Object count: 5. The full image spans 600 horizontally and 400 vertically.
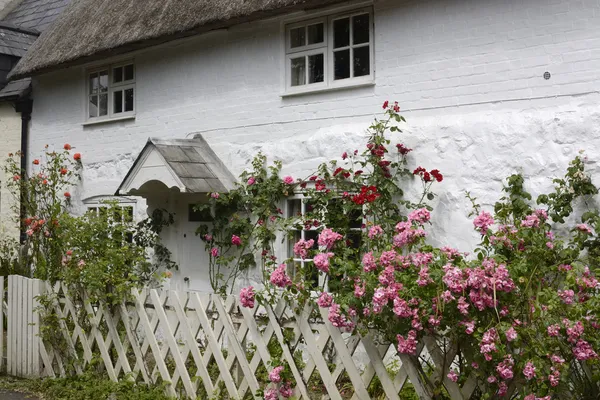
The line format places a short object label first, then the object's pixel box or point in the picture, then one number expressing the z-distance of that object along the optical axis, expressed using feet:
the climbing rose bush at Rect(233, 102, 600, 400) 13.25
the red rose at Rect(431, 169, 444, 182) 22.49
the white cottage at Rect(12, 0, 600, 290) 21.42
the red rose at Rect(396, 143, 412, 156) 23.73
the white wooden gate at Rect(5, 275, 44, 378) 24.40
